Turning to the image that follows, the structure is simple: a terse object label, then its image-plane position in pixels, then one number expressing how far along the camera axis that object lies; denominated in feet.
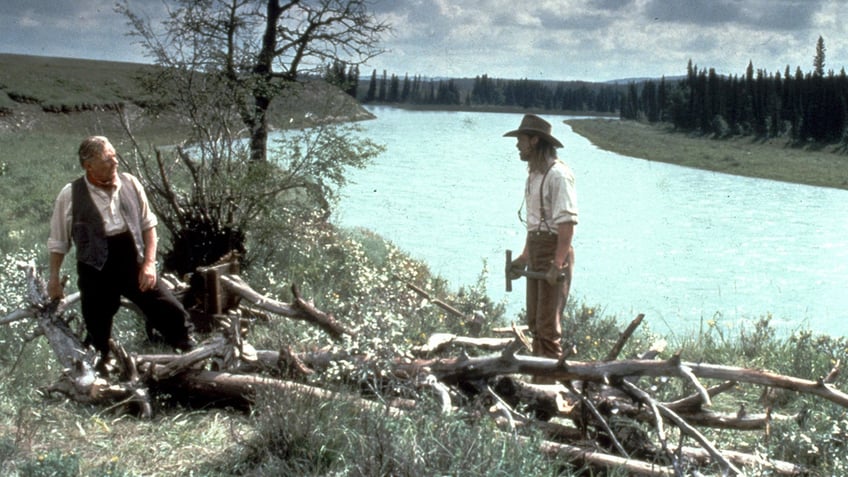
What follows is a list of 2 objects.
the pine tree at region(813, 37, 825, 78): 311.02
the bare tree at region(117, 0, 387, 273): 34.14
